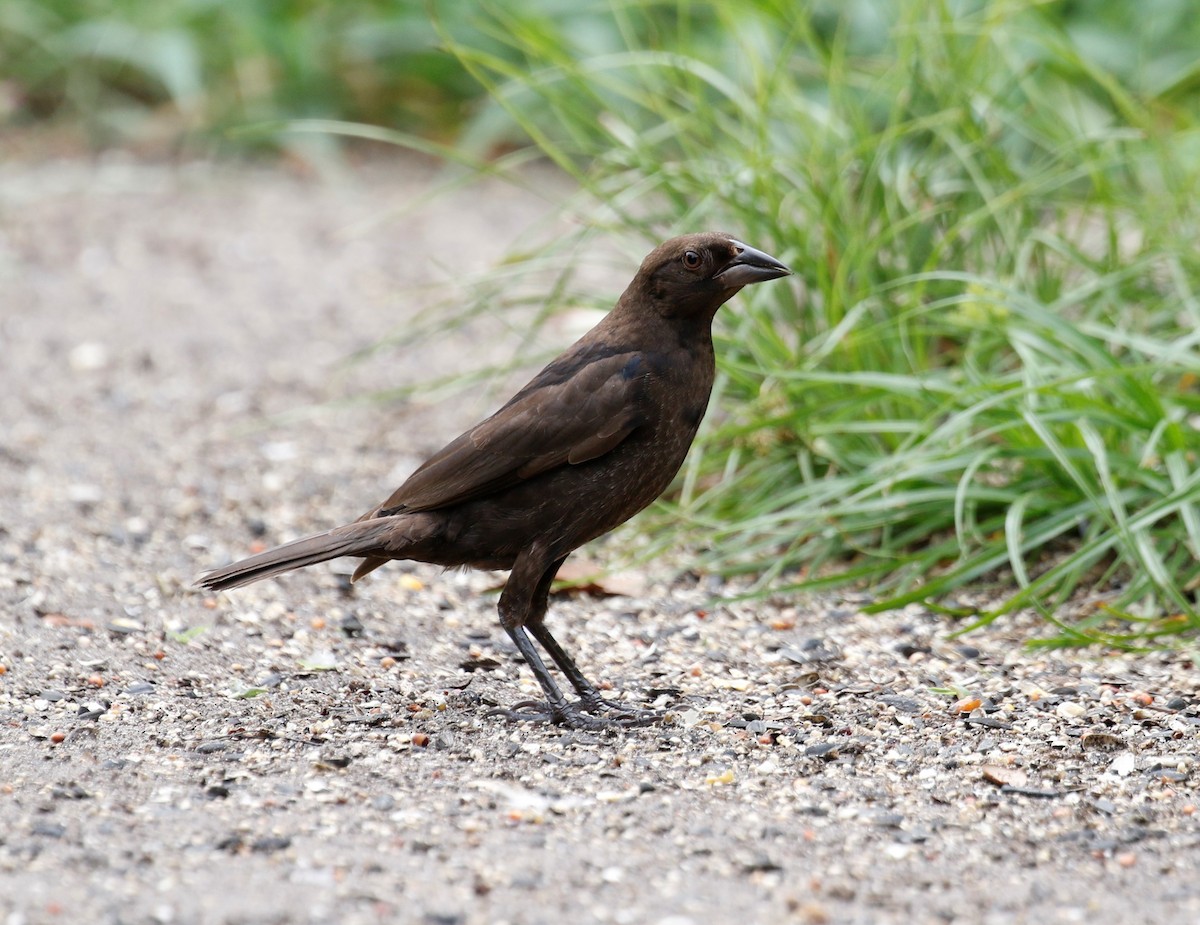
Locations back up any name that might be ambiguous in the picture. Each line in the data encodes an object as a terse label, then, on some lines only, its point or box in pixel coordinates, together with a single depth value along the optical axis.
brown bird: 6.50
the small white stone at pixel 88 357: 12.01
